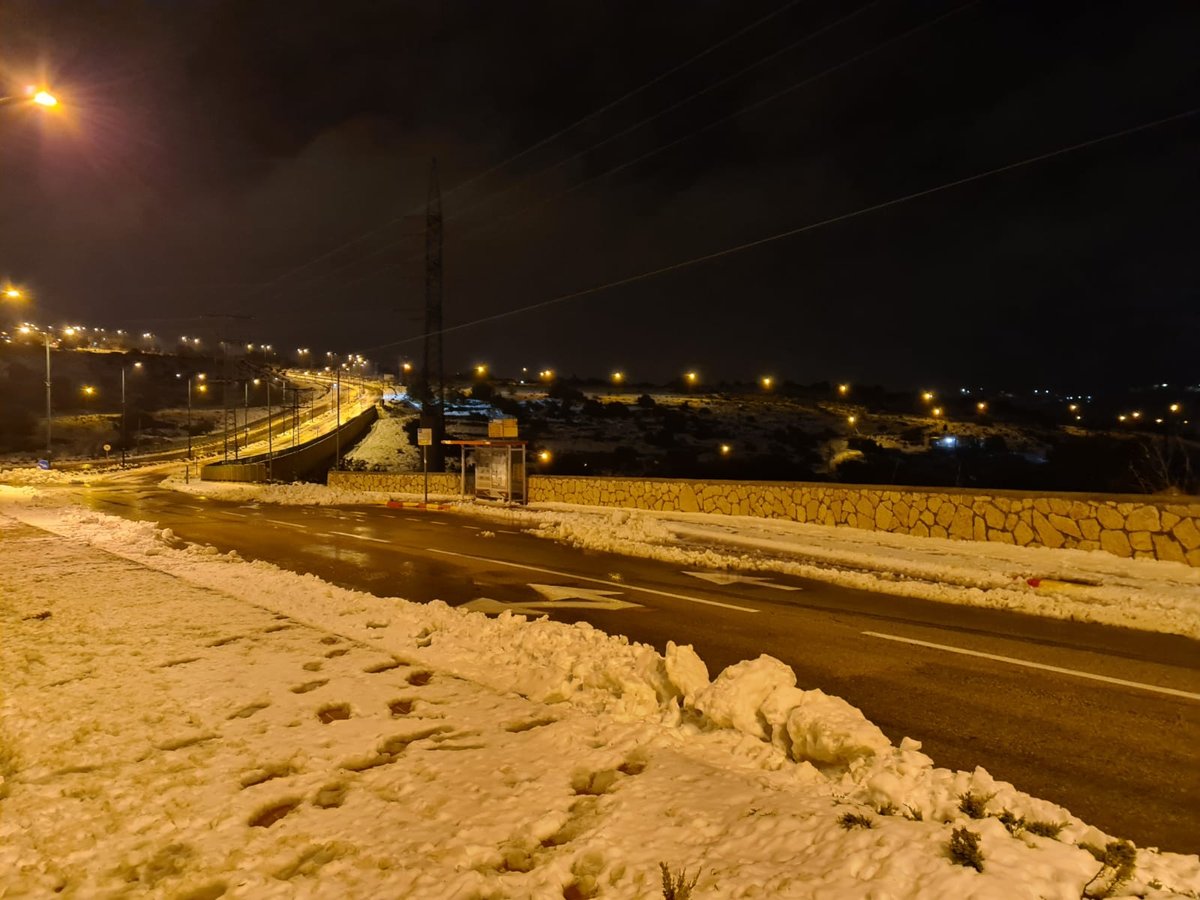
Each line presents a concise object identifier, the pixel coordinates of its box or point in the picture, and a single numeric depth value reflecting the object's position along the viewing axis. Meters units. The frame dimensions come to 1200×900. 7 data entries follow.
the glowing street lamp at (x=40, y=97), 11.78
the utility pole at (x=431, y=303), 44.81
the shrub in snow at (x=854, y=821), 3.64
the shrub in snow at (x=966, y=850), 3.23
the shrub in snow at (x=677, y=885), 3.14
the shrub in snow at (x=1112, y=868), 3.11
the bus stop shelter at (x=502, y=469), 28.20
